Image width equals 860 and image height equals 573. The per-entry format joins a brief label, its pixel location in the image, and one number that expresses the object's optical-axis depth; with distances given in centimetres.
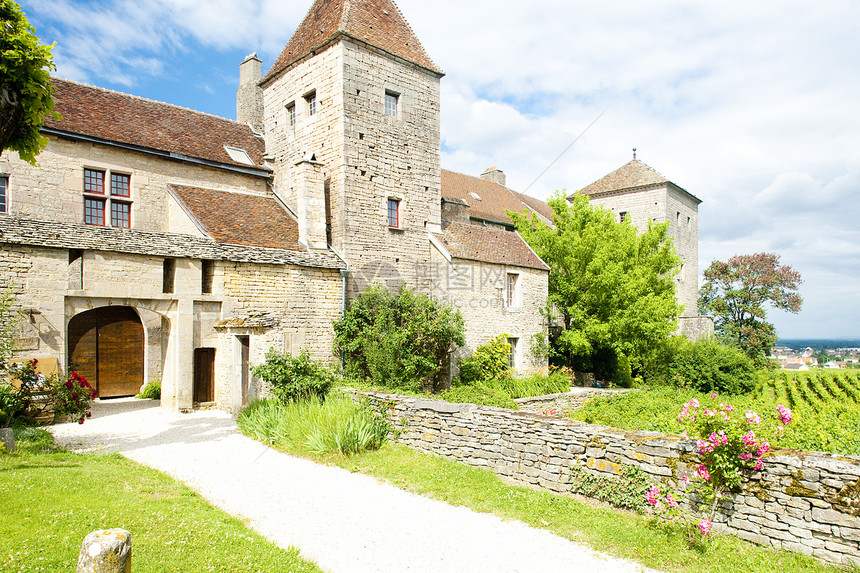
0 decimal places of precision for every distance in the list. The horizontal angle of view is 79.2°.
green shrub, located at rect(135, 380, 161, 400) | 1623
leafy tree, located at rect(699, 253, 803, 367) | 4127
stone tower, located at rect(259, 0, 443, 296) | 1577
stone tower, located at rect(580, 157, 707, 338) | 3259
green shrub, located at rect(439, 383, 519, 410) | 1396
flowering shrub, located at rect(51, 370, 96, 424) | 1079
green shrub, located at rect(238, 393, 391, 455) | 935
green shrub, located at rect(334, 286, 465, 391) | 1426
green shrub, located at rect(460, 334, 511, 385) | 1745
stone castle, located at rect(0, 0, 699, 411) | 1218
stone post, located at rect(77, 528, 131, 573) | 290
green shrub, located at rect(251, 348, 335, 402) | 1133
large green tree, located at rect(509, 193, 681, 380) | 2031
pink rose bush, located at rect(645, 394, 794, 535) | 573
